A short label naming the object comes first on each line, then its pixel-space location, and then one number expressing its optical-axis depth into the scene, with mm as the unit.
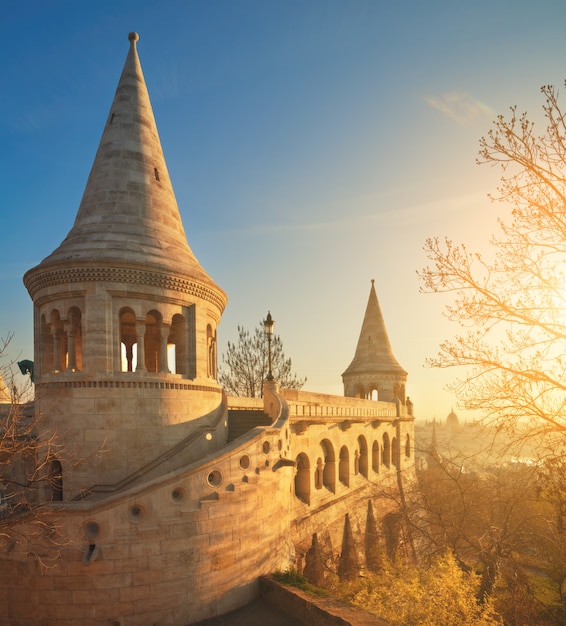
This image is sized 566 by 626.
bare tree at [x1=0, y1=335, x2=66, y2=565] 7023
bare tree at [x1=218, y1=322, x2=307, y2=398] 28625
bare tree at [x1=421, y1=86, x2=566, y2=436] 6586
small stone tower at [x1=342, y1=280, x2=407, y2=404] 25562
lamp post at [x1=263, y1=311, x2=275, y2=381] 12157
